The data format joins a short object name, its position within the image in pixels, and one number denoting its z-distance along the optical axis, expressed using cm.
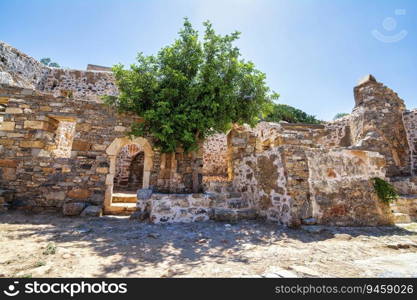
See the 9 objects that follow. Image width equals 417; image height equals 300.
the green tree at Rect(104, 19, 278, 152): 543
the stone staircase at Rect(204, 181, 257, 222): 508
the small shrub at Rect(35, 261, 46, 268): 231
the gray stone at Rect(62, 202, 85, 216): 539
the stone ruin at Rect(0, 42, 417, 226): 466
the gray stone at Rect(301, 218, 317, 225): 433
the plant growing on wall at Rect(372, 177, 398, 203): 478
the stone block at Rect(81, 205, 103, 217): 536
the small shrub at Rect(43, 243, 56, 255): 273
